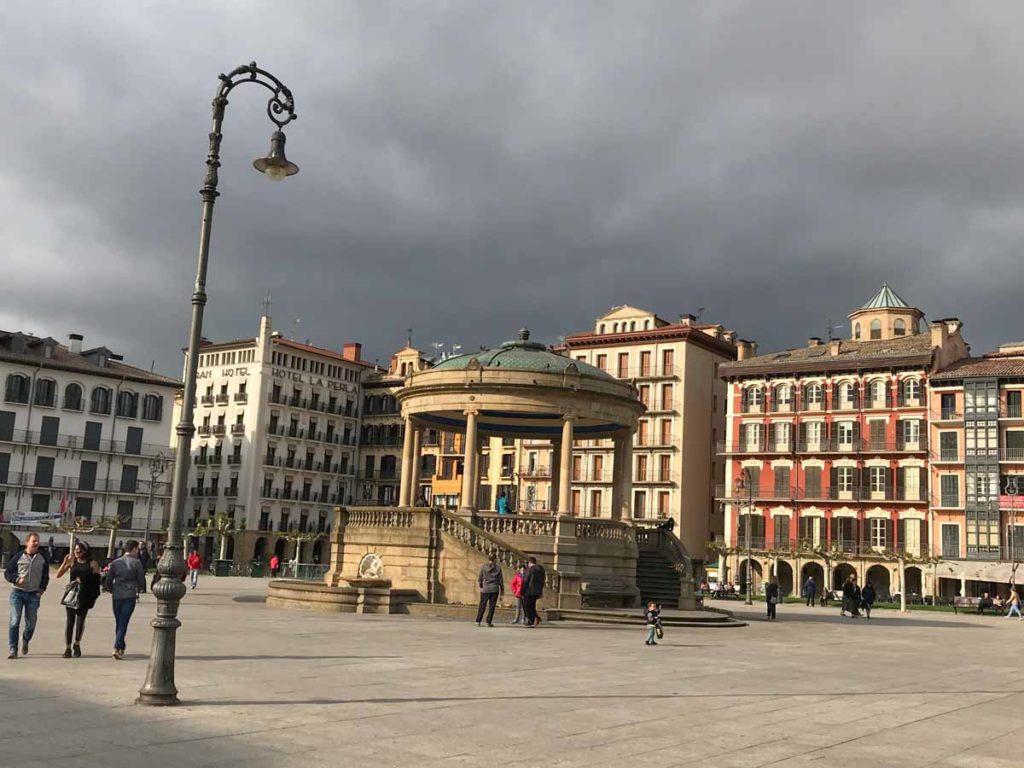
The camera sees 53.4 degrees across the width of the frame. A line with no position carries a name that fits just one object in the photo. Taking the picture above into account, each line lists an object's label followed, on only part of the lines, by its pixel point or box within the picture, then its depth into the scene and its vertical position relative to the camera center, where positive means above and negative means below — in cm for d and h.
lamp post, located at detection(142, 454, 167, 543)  7375 +441
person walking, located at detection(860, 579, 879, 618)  4478 -159
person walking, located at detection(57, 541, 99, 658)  1532 -110
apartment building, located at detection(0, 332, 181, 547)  7750 +663
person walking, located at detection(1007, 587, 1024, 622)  5319 -189
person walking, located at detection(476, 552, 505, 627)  2544 -109
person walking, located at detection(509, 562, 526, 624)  2674 -126
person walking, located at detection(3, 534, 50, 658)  1503 -104
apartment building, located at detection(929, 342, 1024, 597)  6975 +674
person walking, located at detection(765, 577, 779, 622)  3766 -149
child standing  2170 -147
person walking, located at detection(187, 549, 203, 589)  4012 -156
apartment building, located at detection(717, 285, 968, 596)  7394 +766
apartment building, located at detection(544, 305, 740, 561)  8300 +978
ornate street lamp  1102 +106
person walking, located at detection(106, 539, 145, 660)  1531 -102
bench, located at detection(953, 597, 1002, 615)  5840 -216
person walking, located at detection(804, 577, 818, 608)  5569 -175
